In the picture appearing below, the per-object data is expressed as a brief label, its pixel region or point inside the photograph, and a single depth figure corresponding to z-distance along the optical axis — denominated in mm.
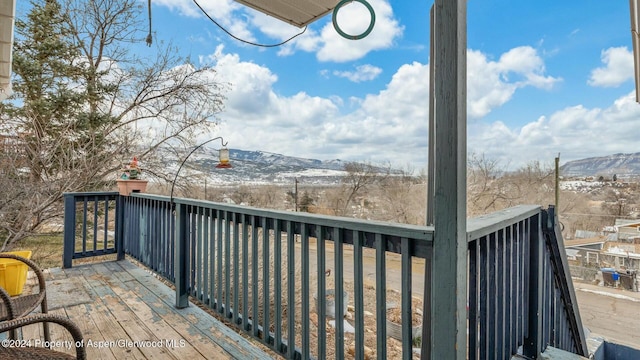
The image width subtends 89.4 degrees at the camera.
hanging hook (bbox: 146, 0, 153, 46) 2462
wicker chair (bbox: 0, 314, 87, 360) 1011
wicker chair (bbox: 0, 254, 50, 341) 1417
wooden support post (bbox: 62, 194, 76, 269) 3570
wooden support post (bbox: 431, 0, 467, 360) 999
